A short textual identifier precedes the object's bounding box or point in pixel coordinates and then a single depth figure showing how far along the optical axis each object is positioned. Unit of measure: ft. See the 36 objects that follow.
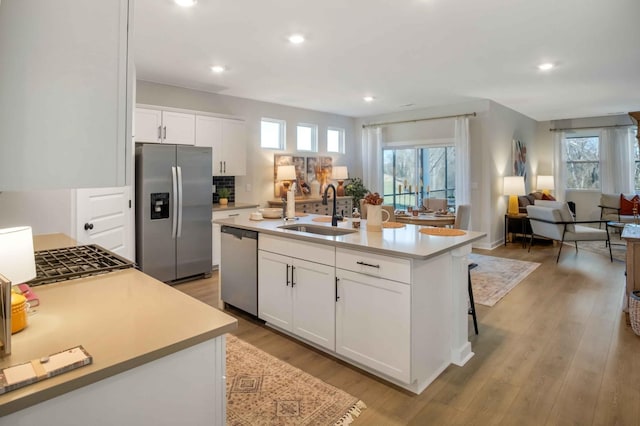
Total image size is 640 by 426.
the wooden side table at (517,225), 22.31
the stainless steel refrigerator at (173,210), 14.07
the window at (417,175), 23.44
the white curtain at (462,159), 20.94
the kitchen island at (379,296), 7.34
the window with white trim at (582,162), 27.22
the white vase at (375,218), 9.43
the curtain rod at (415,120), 20.75
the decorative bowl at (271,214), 12.25
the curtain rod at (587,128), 25.47
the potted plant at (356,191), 23.93
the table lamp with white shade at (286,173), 20.18
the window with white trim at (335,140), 24.48
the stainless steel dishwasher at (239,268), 10.78
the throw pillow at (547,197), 25.23
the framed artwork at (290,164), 20.74
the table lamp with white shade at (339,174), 23.21
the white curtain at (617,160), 25.64
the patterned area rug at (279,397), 6.73
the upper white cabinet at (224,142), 16.72
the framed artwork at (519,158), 23.85
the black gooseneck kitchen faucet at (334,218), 10.47
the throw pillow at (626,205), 24.08
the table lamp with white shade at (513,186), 21.71
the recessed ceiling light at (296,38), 10.98
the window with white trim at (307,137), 22.59
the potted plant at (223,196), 17.71
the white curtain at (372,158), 24.86
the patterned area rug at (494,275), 13.48
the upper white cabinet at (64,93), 2.71
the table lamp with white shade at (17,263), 3.59
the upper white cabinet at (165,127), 14.71
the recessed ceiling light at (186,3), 8.87
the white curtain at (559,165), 27.89
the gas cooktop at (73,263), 5.32
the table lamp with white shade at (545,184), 26.78
